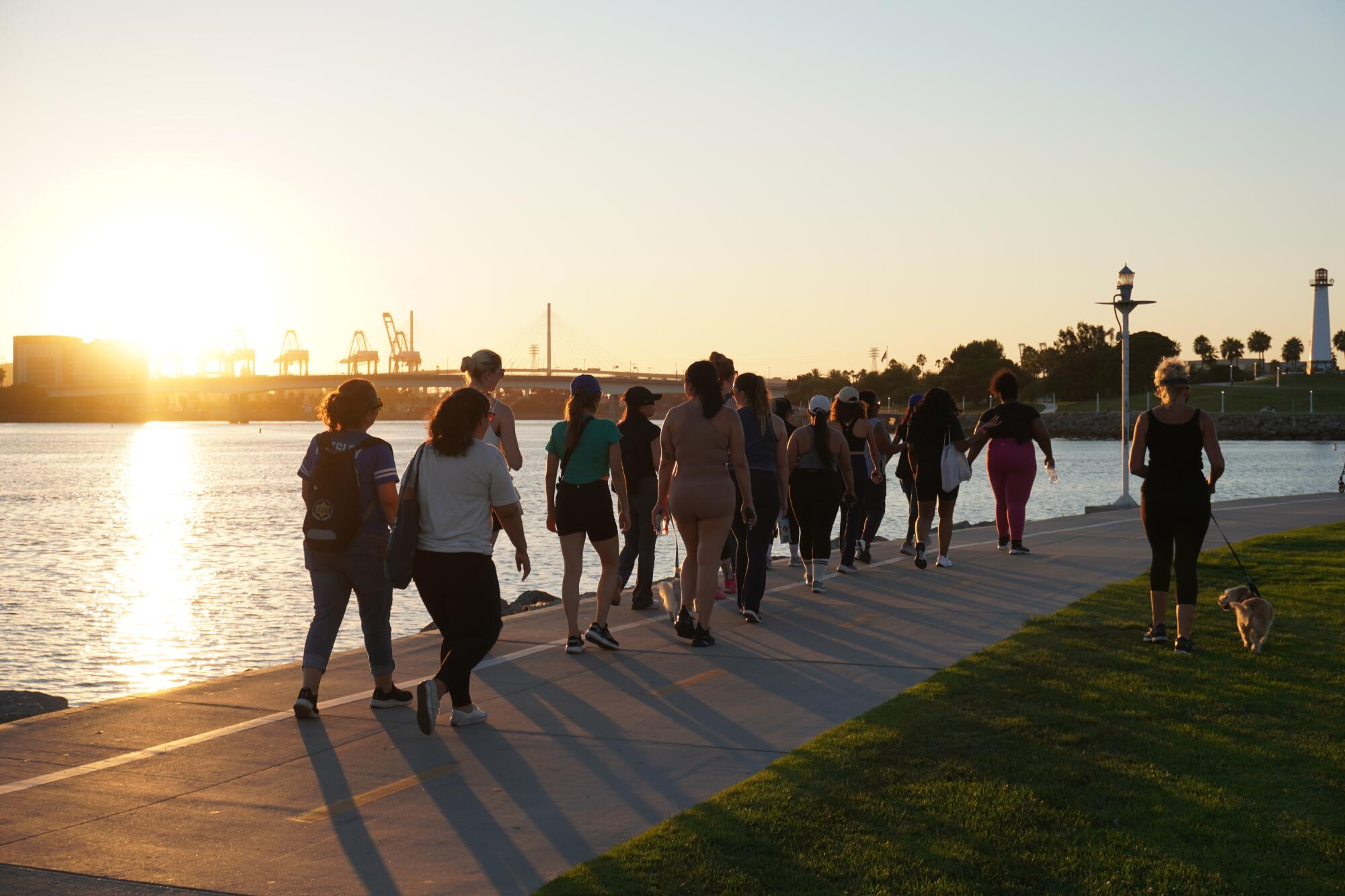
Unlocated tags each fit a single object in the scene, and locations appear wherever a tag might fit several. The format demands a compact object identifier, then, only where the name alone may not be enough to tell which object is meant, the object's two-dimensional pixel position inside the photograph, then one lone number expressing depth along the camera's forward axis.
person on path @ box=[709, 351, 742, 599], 9.38
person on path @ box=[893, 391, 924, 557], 13.14
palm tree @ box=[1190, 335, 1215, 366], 188.62
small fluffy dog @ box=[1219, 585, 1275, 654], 7.63
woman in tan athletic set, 8.30
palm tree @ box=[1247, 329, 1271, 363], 196.38
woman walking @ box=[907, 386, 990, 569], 12.45
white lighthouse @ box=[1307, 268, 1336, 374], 166.88
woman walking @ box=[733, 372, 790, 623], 9.29
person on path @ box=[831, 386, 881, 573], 12.46
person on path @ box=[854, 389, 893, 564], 12.98
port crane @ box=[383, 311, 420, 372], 167.50
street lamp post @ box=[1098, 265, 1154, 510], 21.30
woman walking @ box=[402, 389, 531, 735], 6.14
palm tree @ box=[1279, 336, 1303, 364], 186.62
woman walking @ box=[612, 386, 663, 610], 9.73
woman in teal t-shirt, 8.05
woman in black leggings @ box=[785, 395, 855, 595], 10.65
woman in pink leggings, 13.01
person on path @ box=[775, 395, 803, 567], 13.60
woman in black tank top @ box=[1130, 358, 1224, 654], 7.54
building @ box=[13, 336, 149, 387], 193.38
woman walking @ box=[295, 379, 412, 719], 6.26
